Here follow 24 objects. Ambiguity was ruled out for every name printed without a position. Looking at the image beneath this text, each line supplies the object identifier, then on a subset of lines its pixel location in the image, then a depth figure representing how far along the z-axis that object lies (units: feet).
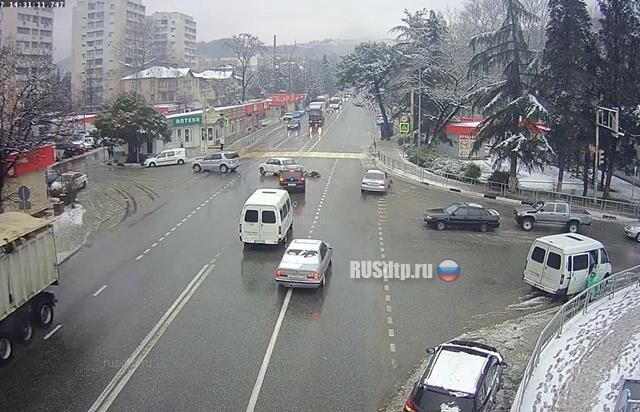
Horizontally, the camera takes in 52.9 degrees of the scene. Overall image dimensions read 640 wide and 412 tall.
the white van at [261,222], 80.43
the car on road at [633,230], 95.45
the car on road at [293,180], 124.67
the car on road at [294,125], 286.97
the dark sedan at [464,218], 97.25
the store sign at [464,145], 194.90
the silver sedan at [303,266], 65.10
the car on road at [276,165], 145.89
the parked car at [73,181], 119.73
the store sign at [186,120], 203.82
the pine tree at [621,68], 126.11
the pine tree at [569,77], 127.03
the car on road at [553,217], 99.71
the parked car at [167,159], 167.63
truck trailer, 48.57
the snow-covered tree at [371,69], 223.10
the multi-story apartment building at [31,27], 264.56
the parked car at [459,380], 38.04
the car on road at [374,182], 126.31
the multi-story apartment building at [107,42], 418.72
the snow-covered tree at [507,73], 133.59
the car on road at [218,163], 154.40
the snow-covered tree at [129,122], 169.89
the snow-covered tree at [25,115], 82.74
